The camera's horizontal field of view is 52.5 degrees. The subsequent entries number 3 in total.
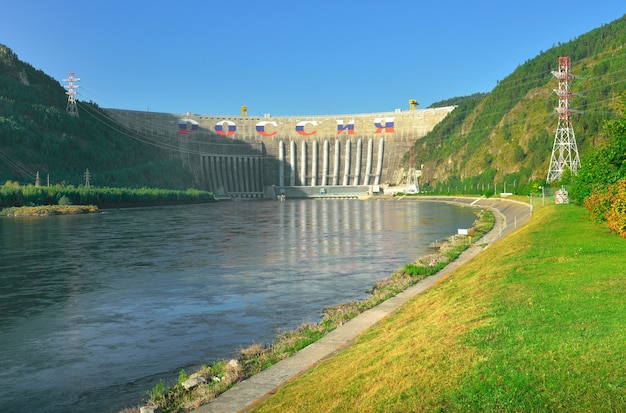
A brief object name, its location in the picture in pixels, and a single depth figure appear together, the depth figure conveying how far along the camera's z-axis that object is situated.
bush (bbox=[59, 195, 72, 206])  130.86
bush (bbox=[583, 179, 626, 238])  27.52
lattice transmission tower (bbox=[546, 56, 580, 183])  113.00
